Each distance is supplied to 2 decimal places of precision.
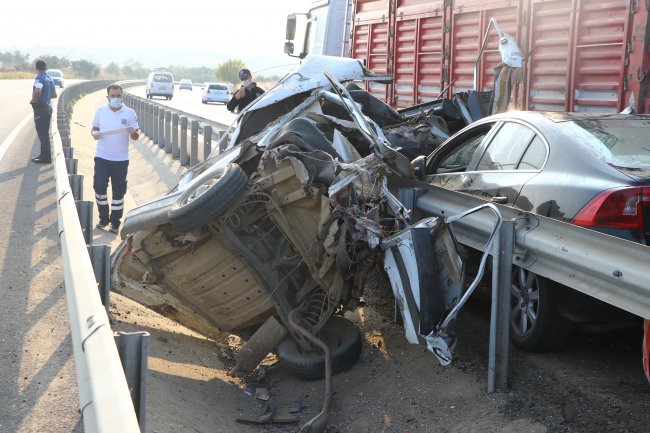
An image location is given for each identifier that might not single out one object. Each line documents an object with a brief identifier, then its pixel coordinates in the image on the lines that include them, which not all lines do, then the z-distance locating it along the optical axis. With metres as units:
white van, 54.75
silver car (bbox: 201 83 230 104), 55.09
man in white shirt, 10.52
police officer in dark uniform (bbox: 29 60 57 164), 15.51
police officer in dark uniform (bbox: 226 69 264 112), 13.35
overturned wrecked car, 5.60
